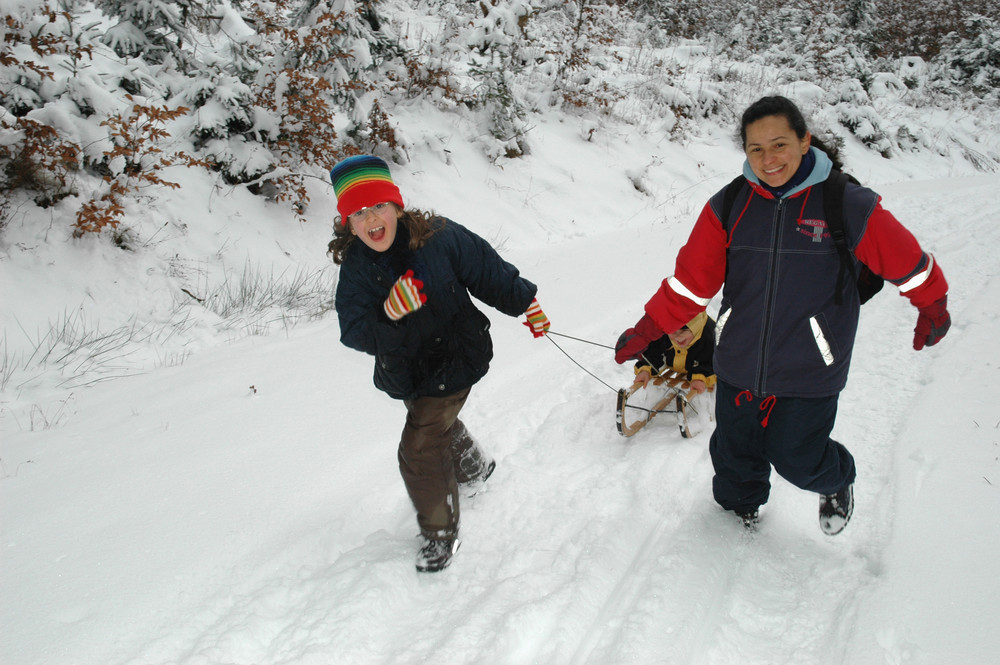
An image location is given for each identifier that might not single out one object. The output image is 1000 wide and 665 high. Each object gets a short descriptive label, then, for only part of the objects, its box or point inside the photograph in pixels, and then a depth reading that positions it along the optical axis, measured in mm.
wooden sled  3797
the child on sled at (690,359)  4004
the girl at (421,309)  2451
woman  2197
